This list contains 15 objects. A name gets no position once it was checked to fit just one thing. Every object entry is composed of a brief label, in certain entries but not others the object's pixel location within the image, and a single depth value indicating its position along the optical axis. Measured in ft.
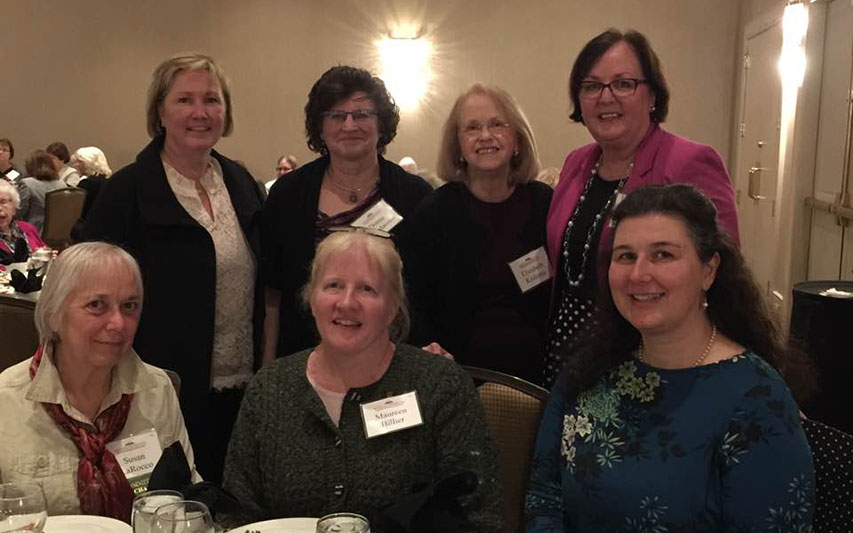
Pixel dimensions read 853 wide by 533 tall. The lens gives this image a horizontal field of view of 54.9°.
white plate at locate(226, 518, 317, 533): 5.15
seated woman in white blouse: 6.04
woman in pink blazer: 7.52
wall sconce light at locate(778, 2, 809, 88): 19.51
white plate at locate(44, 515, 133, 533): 5.28
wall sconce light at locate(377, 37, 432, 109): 28.19
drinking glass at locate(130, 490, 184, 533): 4.34
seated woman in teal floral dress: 4.98
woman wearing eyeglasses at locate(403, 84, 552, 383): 8.20
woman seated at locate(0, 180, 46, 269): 17.78
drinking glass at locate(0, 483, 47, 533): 4.61
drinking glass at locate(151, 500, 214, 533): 4.30
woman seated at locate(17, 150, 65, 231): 25.26
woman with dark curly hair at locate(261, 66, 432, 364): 8.83
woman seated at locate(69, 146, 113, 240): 28.07
